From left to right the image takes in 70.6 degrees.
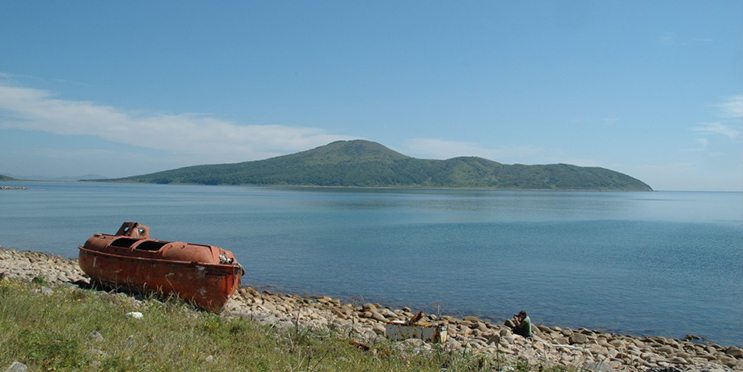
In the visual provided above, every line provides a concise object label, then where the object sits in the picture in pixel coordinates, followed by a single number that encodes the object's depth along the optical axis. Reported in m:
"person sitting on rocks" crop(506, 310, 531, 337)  15.70
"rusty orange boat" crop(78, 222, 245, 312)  15.53
